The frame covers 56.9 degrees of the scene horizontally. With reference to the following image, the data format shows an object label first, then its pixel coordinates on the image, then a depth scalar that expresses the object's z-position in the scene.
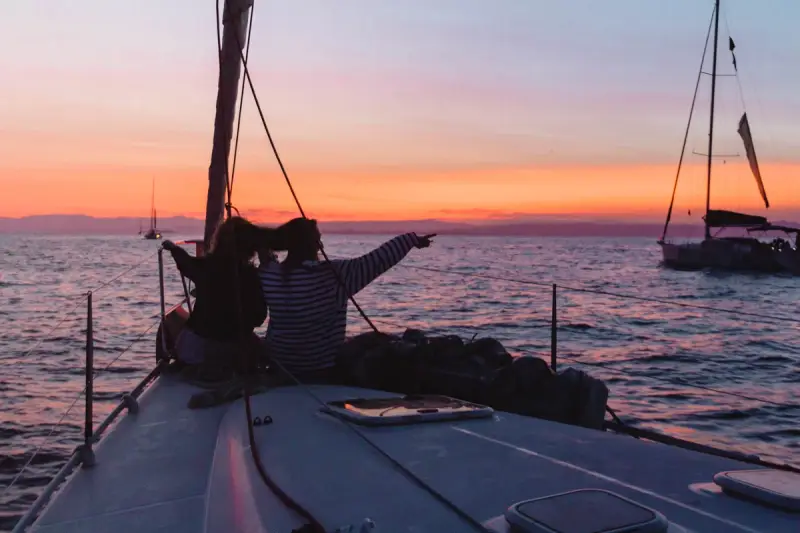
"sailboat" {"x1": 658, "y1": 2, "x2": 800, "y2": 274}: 36.44
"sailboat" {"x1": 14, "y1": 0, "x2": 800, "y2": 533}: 1.74
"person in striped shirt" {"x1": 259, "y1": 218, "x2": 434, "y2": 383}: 3.64
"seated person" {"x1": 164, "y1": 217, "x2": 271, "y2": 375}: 4.02
